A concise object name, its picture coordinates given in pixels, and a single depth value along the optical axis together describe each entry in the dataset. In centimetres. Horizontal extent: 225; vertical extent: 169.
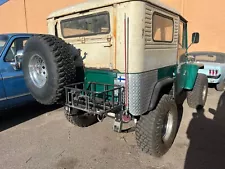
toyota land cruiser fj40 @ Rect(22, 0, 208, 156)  249
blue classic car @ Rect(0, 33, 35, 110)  388
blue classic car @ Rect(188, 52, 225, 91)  664
